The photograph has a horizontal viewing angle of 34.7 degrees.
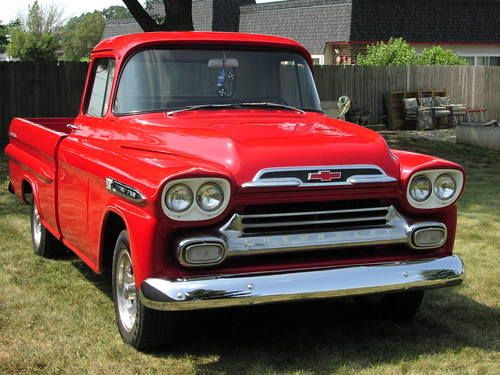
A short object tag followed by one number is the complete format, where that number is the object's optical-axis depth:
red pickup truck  4.21
